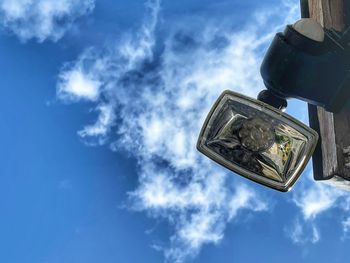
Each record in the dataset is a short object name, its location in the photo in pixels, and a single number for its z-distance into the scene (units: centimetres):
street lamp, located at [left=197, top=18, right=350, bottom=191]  205
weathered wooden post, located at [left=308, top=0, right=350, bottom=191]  207
